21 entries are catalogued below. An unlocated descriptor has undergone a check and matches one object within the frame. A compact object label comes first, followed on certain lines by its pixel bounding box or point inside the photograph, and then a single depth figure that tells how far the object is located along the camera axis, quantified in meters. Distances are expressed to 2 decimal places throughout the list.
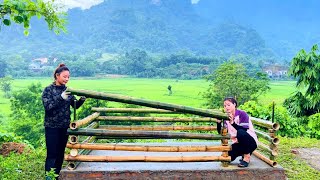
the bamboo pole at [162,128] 3.93
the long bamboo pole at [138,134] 2.72
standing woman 2.86
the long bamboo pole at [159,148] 2.80
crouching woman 2.96
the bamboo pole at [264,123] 3.04
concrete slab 2.72
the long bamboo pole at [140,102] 2.55
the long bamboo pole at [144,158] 2.77
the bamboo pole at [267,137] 3.05
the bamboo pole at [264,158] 2.96
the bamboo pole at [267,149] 3.02
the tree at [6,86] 40.94
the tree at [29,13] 2.28
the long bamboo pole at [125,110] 4.06
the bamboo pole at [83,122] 2.70
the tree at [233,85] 28.20
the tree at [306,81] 8.41
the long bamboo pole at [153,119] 3.99
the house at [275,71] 59.26
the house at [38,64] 60.49
